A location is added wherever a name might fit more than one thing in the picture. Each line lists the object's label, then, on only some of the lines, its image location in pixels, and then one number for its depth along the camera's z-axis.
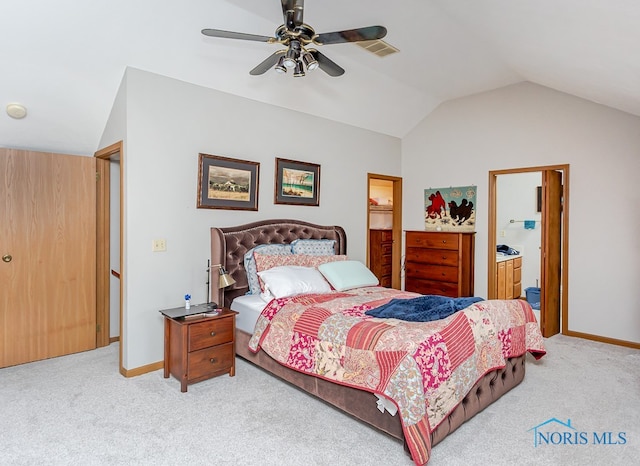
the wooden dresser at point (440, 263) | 5.25
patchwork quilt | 2.20
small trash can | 6.07
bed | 2.28
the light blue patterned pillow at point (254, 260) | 3.95
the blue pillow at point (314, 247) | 4.41
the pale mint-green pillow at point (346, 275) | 3.94
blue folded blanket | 2.81
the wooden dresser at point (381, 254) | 6.38
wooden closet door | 3.63
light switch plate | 3.57
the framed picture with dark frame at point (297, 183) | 4.56
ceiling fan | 2.33
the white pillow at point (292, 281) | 3.59
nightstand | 3.14
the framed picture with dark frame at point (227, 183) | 3.88
